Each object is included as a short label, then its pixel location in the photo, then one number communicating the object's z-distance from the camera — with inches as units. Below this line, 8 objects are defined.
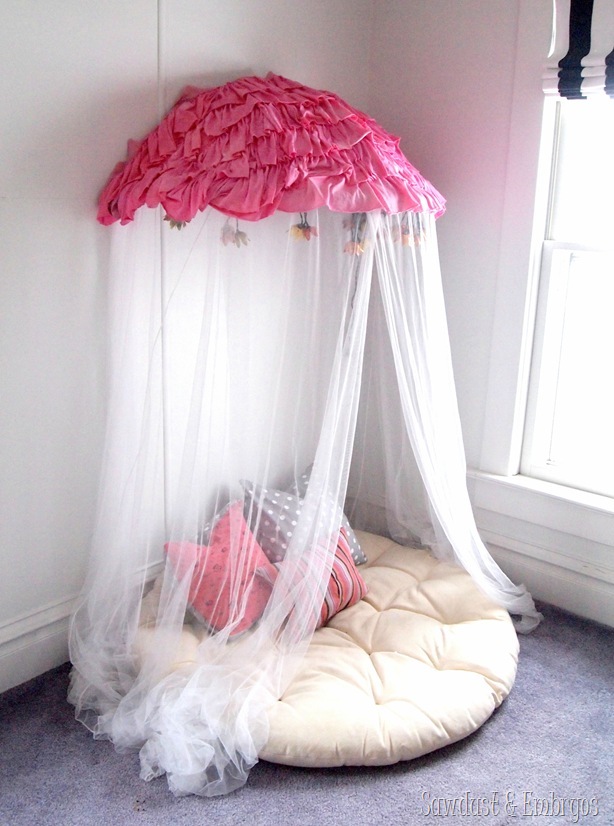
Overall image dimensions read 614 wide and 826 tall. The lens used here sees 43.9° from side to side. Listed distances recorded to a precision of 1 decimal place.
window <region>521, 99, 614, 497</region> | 99.3
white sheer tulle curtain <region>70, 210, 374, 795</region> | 80.0
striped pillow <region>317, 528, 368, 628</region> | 94.8
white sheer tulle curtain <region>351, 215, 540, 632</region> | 91.5
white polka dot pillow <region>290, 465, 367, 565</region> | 94.2
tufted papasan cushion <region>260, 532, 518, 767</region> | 75.8
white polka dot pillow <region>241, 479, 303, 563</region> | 92.9
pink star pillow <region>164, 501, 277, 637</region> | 86.7
